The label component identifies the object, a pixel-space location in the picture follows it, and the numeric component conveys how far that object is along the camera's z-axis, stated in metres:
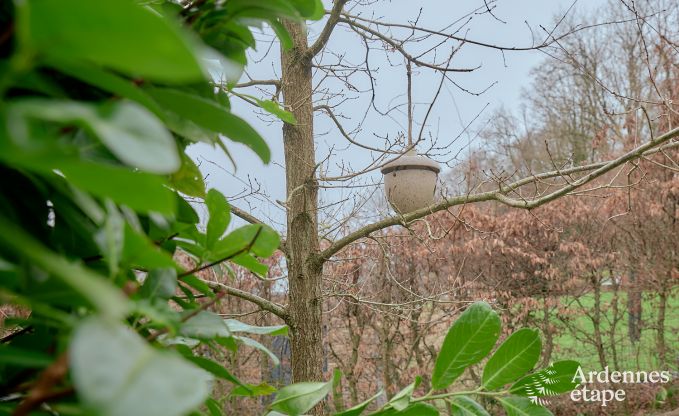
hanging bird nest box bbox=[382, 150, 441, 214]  3.73
